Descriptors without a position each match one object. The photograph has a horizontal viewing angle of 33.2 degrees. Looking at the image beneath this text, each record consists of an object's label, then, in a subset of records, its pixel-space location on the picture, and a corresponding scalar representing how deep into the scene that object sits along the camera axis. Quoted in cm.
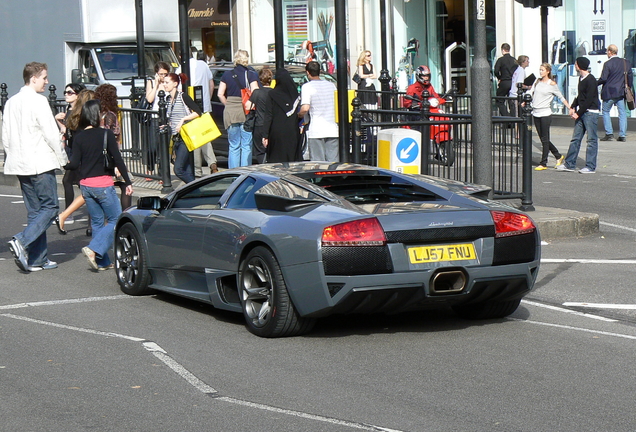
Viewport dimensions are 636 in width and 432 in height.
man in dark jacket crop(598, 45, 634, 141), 2173
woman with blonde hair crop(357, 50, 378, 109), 2228
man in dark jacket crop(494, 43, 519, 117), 2364
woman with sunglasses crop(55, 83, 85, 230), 1335
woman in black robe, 1398
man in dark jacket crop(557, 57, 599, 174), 1791
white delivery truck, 2475
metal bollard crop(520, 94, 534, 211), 1248
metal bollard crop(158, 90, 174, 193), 1516
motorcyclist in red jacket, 1891
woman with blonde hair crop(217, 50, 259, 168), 1639
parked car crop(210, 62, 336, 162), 1900
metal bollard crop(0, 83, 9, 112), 1942
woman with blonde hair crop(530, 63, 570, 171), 1892
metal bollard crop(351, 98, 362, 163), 1284
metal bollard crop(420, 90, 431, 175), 1266
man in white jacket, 1044
